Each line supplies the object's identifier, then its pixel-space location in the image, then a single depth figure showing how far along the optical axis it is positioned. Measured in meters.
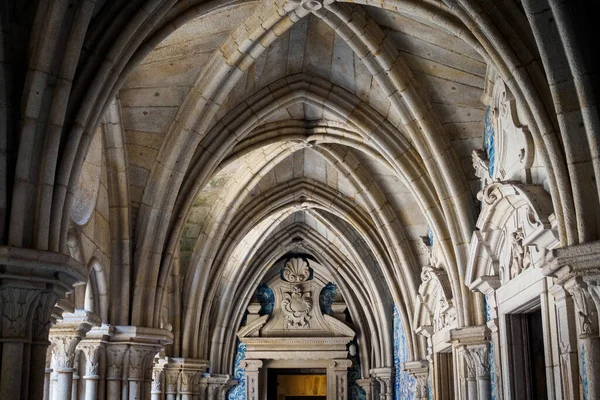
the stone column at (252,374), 16.14
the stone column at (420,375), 11.07
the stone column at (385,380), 14.16
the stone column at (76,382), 8.02
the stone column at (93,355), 8.27
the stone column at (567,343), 5.44
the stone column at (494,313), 7.29
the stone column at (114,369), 8.40
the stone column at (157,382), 11.95
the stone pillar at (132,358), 8.45
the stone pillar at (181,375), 12.05
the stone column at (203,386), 13.75
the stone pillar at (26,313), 5.17
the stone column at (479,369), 8.00
